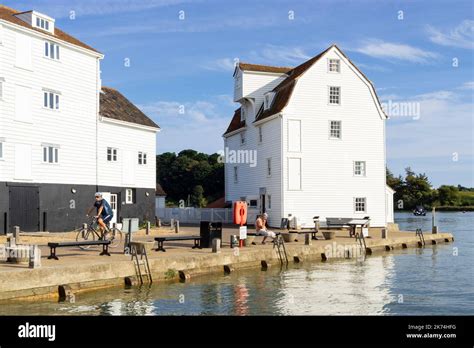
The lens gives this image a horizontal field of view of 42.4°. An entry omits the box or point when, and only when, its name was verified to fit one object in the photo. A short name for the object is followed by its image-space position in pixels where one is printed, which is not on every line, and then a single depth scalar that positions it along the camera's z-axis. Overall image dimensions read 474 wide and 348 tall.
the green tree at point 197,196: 105.31
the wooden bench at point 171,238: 24.50
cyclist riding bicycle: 23.94
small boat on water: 110.66
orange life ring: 27.56
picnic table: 35.22
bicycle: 24.11
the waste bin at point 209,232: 26.28
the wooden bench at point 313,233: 31.69
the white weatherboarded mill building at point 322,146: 43.25
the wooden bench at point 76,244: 20.47
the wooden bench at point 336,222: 41.66
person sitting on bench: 28.78
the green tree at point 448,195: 149.62
